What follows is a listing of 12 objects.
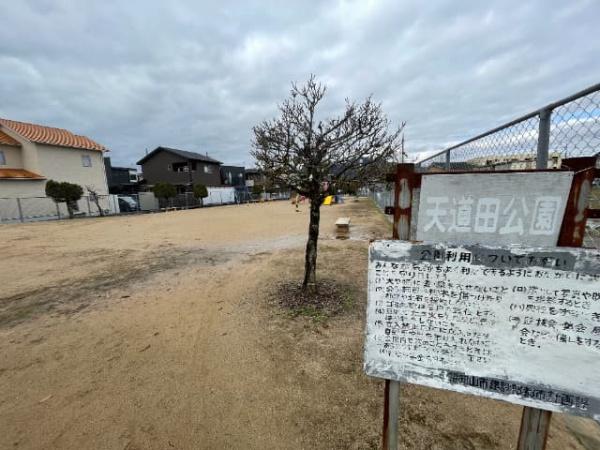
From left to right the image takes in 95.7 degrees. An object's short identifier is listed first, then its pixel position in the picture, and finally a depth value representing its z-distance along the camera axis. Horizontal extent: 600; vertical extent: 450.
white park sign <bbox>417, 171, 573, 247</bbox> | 1.30
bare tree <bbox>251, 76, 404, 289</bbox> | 4.29
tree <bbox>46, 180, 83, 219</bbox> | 18.84
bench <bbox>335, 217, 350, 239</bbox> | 10.26
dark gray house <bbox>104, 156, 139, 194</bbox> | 37.81
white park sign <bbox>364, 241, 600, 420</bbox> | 1.28
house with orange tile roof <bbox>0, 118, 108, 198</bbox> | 19.80
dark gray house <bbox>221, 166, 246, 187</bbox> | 45.39
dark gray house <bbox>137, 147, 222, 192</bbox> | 34.88
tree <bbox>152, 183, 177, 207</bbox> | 26.53
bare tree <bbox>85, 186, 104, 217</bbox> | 21.91
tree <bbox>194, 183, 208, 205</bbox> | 29.67
